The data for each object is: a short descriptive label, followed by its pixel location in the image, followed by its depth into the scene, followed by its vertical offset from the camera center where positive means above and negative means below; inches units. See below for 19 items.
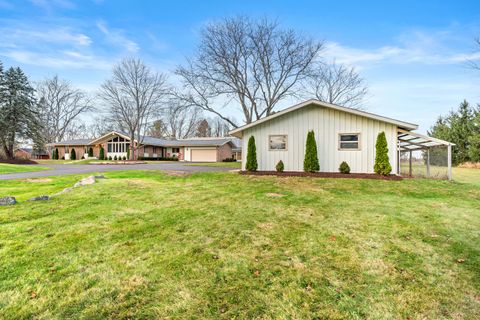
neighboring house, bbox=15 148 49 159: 1654.0 +16.0
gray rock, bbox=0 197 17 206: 218.0 -38.9
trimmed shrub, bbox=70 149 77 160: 1476.4 +13.1
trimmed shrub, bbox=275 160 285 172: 511.5 -20.2
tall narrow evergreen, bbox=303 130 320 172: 481.7 +4.3
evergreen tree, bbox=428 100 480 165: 1021.8 +107.8
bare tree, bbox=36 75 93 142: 1683.1 +373.9
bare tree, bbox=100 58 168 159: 1171.3 +312.4
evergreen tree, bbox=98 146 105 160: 1373.0 +17.1
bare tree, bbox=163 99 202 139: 2075.5 +282.2
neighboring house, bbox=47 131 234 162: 1400.1 +57.0
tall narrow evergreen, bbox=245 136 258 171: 526.9 +0.9
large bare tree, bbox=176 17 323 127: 839.1 +325.2
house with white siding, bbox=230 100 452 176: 468.1 +42.0
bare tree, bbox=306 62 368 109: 1037.2 +301.3
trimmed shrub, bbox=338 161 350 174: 476.1 -21.2
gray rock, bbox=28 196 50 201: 234.4 -38.9
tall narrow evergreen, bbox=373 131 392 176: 442.6 -2.0
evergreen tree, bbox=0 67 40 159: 1130.0 +221.2
